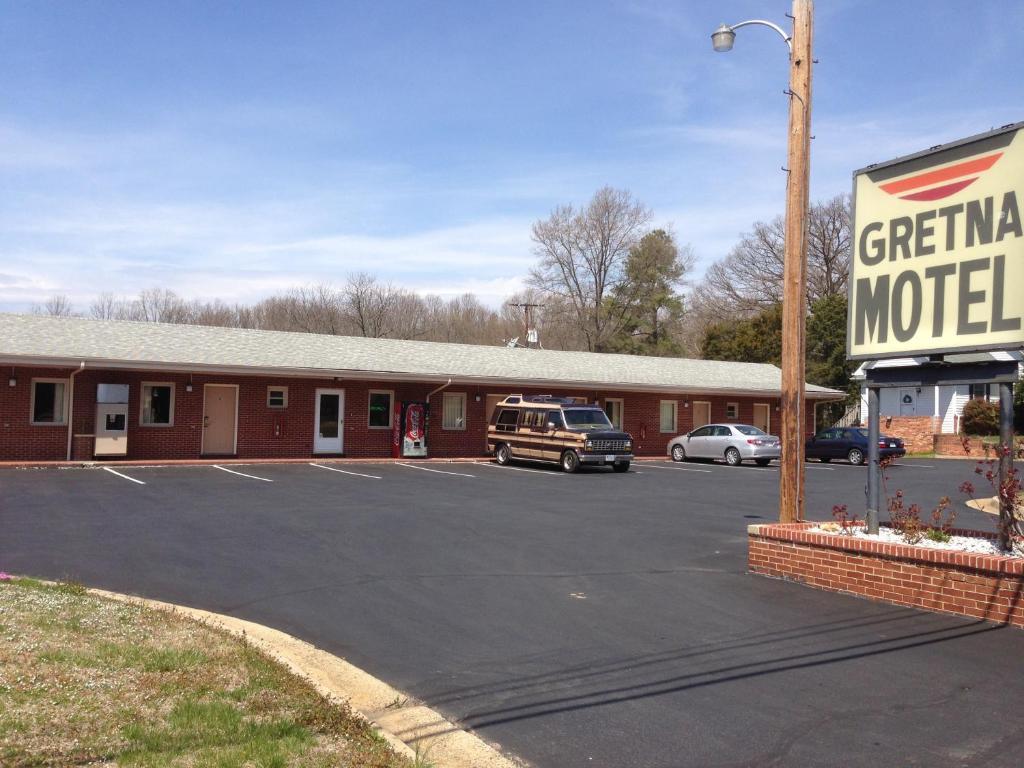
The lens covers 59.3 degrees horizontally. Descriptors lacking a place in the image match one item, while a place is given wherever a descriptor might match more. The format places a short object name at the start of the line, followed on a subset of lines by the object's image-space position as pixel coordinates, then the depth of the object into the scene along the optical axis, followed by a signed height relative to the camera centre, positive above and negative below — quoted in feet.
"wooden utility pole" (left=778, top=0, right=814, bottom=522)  34.91 +5.95
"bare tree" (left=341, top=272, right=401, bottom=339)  213.66 +20.78
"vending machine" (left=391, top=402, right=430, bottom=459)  94.32 -3.31
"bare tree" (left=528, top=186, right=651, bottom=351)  193.57 +30.89
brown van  81.87 -2.93
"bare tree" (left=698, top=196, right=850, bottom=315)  191.01 +31.08
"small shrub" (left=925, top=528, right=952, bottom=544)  29.91 -4.08
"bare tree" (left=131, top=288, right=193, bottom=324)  225.35 +20.22
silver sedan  97.50 -4.09
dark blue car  104.88 -4.11
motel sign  27.89 +5.35
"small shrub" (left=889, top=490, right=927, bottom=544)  29.66 -3.75
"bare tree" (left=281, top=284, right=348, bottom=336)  216.95 +20.06
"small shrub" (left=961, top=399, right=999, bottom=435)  137.82 -0.56
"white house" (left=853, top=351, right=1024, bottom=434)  151.53 +1.89
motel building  78.69 +0.63
